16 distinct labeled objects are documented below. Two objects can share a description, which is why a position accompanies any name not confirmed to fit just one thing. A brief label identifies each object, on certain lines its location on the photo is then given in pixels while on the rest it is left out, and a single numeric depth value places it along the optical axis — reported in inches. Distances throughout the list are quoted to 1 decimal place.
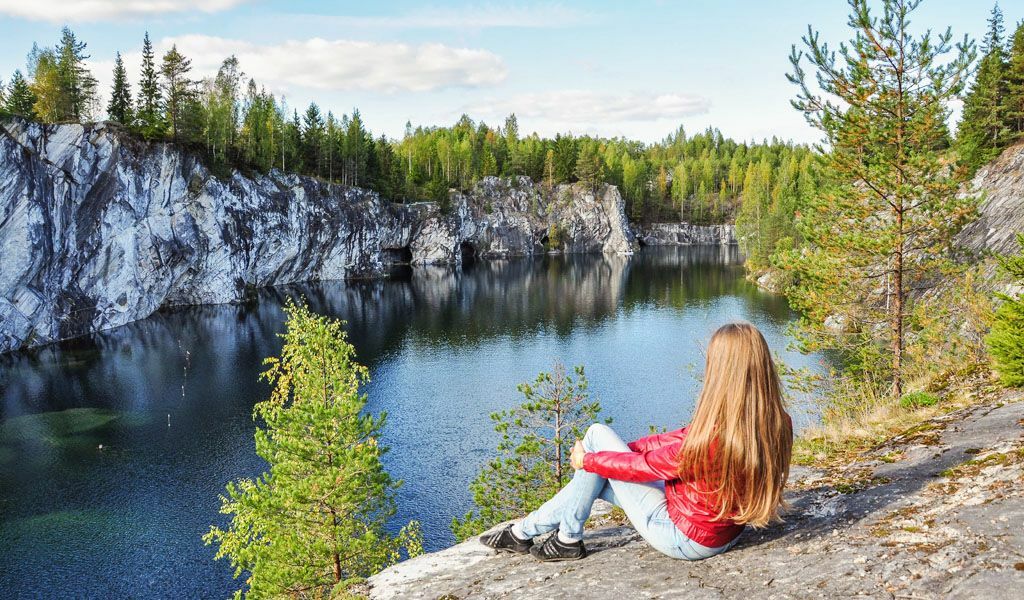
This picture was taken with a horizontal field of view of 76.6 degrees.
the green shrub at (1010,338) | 318.0
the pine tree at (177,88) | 2623.0
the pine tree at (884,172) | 534.6
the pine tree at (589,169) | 5152.6
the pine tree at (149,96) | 2640.3
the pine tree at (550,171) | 5137.8
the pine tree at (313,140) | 3518.0
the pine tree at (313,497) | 514.9
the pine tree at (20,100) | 2193.7
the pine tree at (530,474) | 579.5
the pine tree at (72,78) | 2418.8
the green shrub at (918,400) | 364.5
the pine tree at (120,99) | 2539.4
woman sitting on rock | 163.0
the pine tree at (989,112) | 1525.6
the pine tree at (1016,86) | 1483.8
